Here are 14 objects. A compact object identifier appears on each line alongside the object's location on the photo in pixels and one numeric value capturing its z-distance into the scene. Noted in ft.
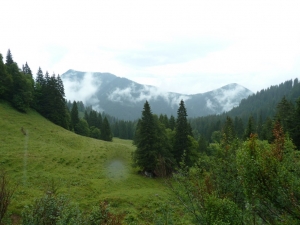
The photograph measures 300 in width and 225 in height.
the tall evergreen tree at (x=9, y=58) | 207.56
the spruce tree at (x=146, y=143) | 125.59
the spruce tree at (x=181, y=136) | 147.13
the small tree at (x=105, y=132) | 252.83
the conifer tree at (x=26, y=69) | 243.73
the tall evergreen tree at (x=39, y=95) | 191.72
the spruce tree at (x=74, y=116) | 250.21
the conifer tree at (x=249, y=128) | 179.84
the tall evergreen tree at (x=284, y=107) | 190.60
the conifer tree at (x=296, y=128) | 127.85
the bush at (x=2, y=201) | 33.88
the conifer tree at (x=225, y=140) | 45.36
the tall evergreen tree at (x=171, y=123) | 205.37
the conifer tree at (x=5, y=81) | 165.85
